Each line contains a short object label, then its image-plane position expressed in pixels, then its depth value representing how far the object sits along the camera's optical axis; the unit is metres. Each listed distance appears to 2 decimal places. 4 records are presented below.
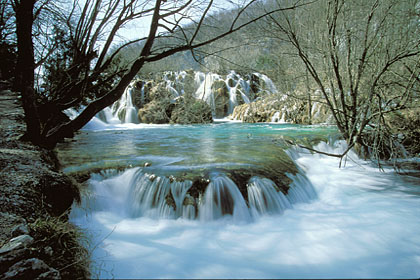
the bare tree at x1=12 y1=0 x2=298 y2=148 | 3.44
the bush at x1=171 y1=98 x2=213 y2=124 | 16.62
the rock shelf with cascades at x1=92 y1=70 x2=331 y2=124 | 16.03
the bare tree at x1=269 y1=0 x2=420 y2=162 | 3.77
